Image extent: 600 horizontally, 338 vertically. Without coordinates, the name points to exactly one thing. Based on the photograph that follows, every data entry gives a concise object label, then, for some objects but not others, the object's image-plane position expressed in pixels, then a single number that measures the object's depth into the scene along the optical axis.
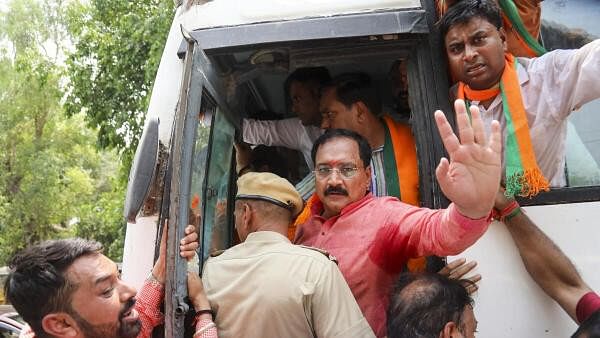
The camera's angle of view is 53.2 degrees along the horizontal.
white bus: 1.89
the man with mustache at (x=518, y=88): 1.86
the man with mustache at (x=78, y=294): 1.90
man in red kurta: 1.51
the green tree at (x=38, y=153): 17.08
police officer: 1.83
